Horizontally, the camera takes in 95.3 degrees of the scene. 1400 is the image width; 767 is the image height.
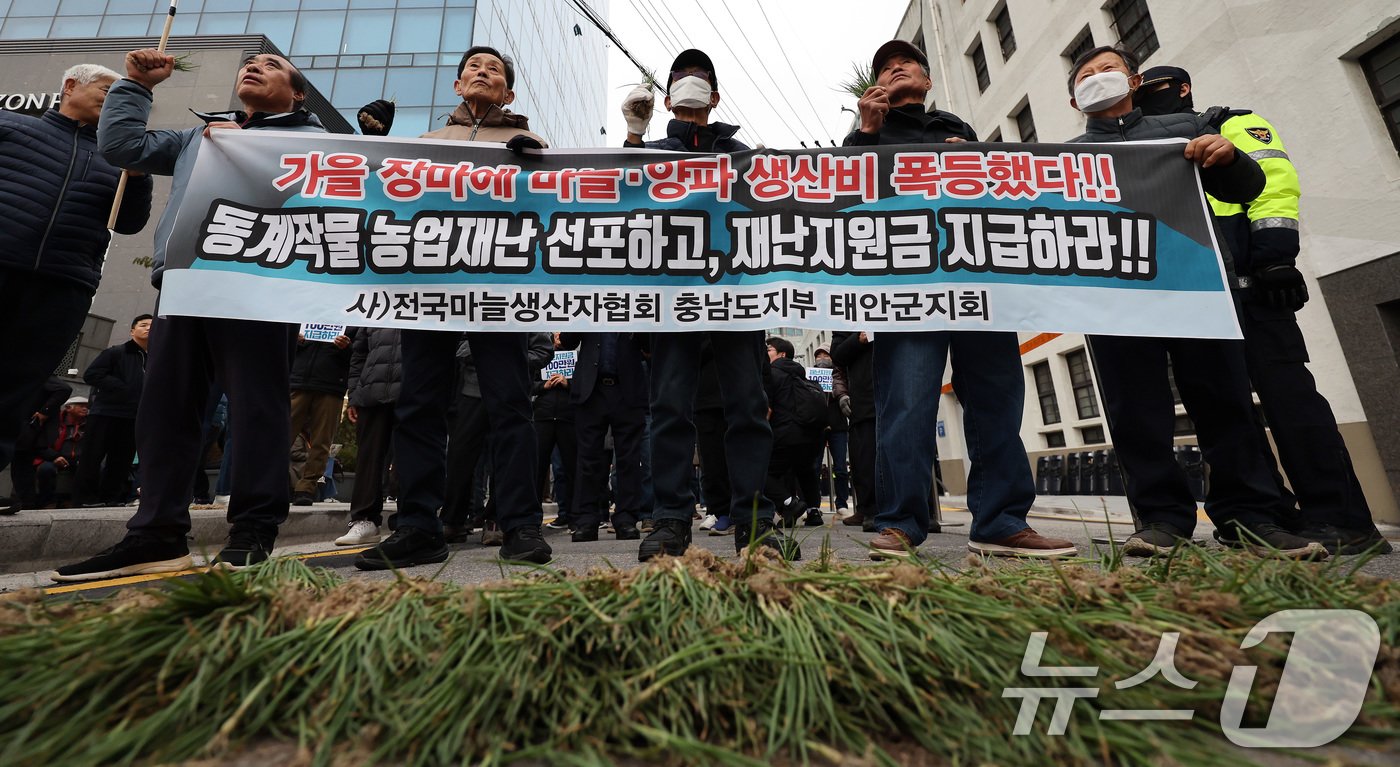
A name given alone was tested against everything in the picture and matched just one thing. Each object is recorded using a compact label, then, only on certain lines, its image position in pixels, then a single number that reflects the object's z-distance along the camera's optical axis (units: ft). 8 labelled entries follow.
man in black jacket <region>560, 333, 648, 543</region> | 15.99
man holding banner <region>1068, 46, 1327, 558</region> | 8.43
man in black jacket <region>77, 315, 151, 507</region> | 17.93
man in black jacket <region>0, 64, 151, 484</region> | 9.52
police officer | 8.57
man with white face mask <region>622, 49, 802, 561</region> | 8.43
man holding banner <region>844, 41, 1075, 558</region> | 8.35
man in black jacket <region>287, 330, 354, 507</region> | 18.02
